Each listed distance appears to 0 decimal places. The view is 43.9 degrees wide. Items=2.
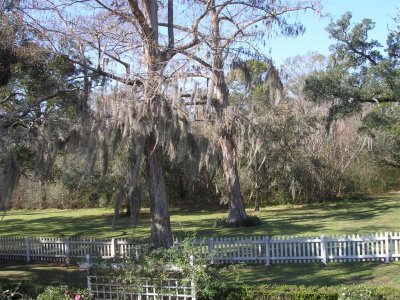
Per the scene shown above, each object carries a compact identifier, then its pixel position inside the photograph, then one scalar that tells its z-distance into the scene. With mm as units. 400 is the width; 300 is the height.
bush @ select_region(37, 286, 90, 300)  7449
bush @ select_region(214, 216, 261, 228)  21188
